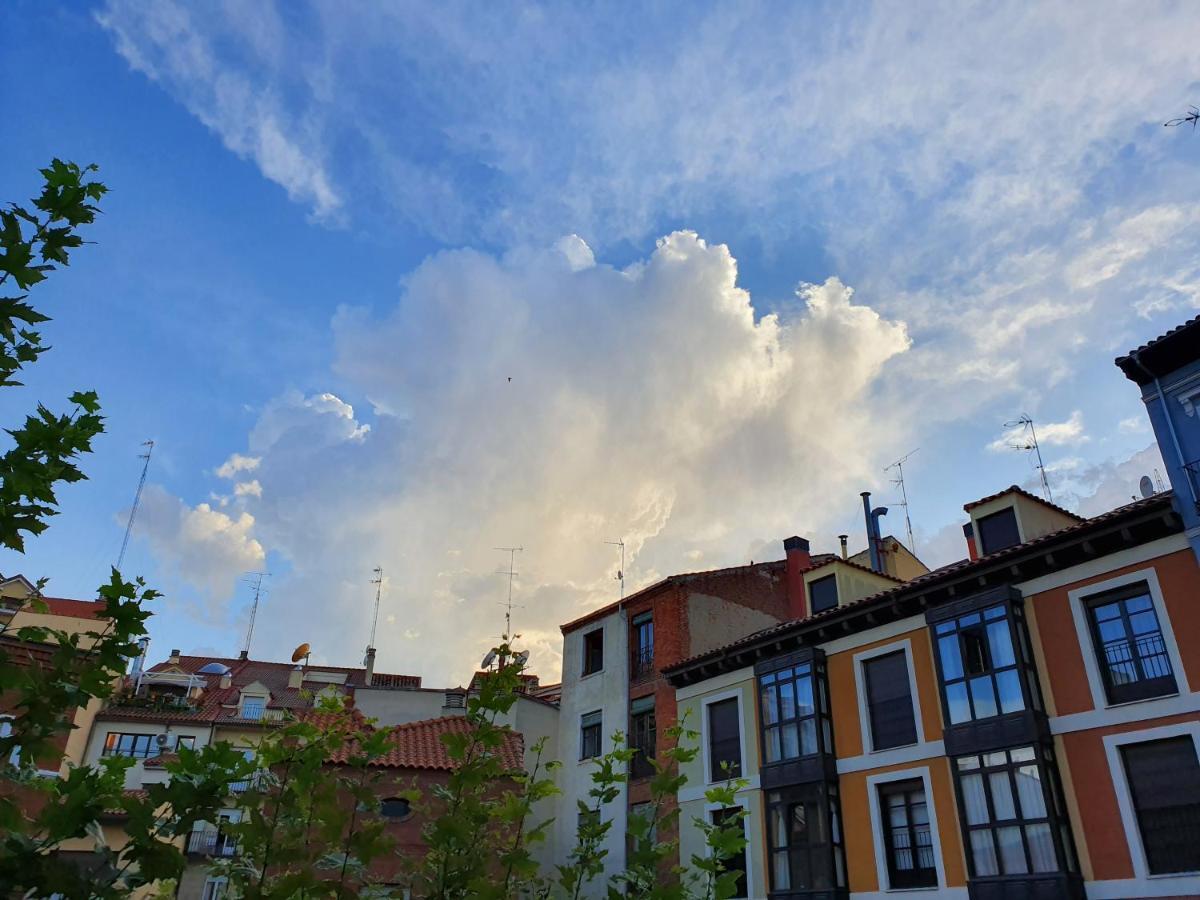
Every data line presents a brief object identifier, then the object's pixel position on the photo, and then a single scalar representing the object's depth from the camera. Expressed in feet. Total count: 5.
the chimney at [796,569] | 108.58
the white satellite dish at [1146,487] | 74.23
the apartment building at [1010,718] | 56.13
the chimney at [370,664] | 163.80
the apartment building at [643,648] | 99.25
